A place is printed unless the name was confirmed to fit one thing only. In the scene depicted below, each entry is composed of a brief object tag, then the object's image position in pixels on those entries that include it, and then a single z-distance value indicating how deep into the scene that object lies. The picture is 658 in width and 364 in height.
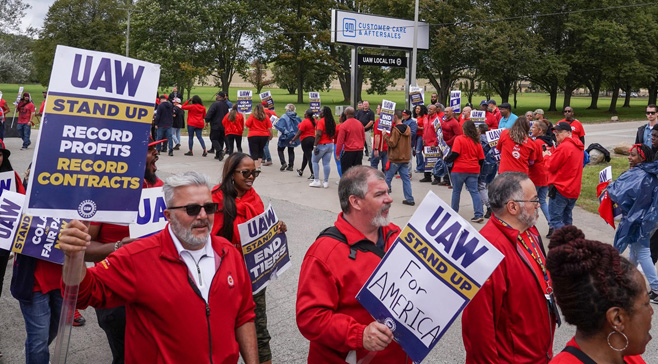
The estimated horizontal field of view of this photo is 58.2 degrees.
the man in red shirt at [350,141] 12.48
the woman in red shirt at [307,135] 14.54
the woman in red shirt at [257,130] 15.09
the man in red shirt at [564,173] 8.56
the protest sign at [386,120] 13.11
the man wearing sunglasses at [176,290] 2.87
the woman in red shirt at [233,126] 16.56
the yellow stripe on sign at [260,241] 4.32
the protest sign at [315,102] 19.26
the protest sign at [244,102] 18.30
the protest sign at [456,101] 16.91
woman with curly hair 2.22
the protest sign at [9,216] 4.07
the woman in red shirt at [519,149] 9.15
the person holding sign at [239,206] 4.39
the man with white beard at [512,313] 3.21
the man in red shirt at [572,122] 13.11
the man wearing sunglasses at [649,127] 11.34
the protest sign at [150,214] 4.33
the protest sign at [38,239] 3.99
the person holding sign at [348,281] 2.82
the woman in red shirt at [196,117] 18.12
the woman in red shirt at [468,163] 10.22
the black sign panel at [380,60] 21.16
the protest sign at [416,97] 16.62
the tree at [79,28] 62.22
